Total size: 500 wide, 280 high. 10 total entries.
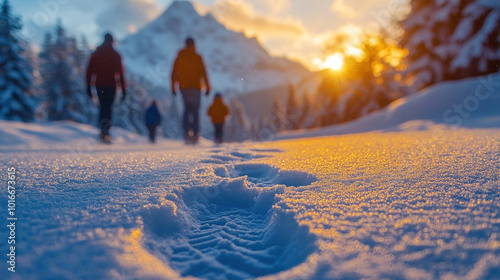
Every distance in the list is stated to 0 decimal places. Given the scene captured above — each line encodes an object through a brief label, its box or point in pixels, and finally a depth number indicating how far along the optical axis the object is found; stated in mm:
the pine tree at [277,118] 37938
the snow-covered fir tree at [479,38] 8516
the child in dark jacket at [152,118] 11086
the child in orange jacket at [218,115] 8023
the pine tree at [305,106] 33147
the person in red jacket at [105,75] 4609
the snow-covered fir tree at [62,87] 18938
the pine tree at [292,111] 35500
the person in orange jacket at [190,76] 5352
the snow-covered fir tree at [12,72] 15406
